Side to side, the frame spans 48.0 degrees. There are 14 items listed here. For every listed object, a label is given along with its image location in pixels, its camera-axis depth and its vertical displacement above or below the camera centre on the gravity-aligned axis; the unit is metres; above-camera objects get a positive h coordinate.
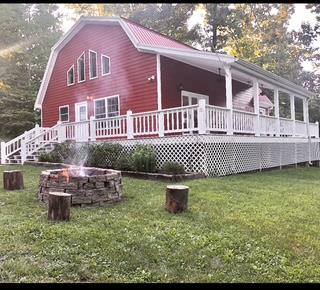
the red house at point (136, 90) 11.62 +2.61
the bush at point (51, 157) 13.62 -0.17
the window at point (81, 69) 16.97 +3.94
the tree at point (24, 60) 23.88 +7.11
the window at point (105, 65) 15.71 +3.81
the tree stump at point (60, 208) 5.13 -0.79
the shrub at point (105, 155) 11.87 -0.12
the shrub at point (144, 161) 10.27 -0.31
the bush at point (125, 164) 10.75 -0.40
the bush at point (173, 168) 9.65 -0.50
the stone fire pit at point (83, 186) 6.18 -0.60
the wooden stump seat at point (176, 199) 5.70 -0.79
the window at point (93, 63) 16.33 +4.04
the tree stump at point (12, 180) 8.02 -0.59
